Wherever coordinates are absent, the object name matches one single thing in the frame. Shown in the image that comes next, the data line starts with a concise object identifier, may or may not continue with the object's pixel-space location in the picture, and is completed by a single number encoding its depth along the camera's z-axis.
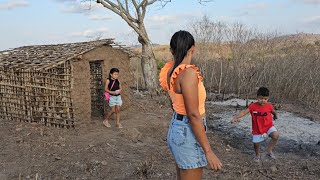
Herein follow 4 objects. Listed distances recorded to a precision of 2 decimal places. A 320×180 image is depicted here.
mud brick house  5.99
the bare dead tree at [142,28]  10.60
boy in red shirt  4.23
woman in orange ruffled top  1.84
